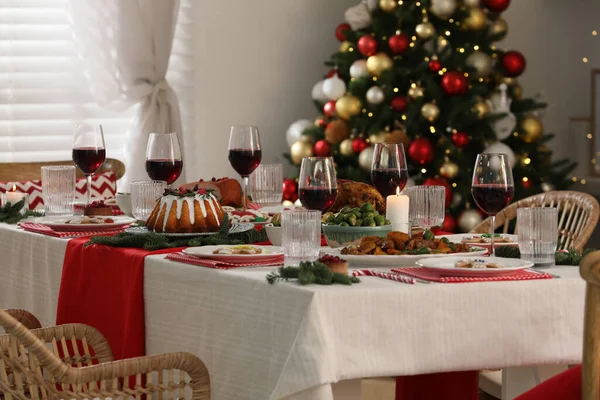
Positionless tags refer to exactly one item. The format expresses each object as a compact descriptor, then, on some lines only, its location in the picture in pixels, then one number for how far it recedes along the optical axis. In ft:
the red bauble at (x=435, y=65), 23.20
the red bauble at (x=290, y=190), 24.44
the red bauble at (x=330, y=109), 24.32
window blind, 22.84
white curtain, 23.04
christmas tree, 23.09
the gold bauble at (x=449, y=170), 22.95
